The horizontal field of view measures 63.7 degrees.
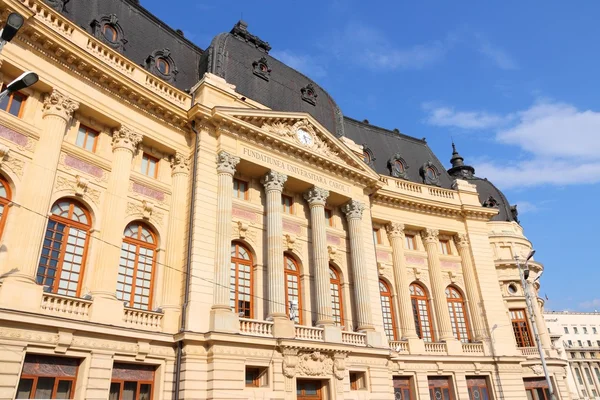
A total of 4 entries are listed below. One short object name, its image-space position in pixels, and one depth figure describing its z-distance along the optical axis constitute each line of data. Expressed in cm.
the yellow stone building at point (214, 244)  1620
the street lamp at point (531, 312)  2450
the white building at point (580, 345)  7306
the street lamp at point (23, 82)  927
